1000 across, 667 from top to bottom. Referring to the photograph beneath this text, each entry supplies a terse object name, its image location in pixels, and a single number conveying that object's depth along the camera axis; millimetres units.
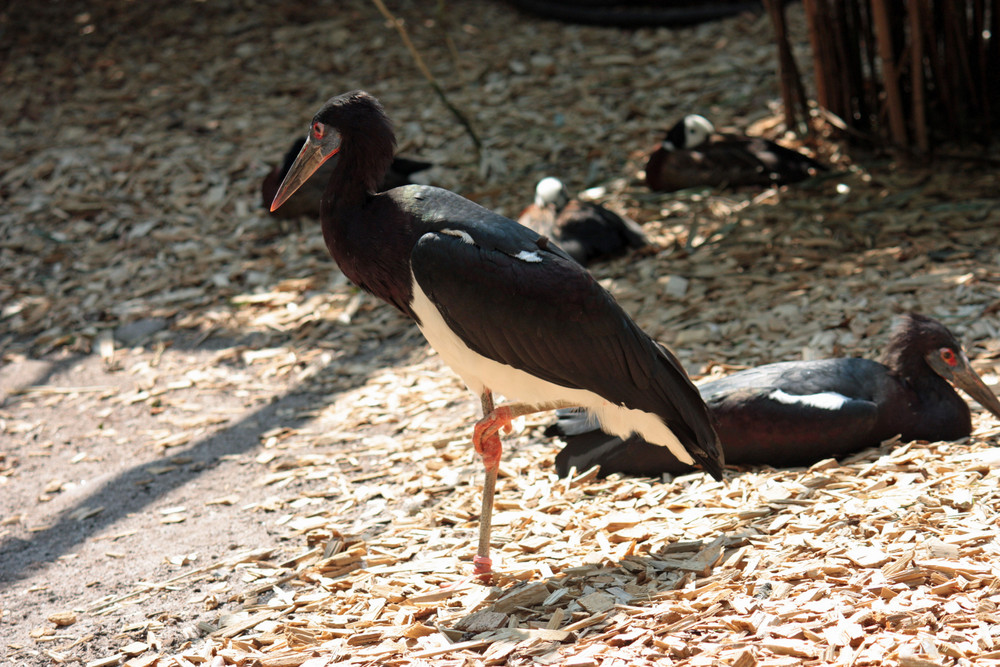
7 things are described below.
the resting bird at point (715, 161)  13328
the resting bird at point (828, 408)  7691
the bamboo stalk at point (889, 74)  12406
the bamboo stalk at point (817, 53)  13186
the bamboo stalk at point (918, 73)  12391
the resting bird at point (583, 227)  12133
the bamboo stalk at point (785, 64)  13594
